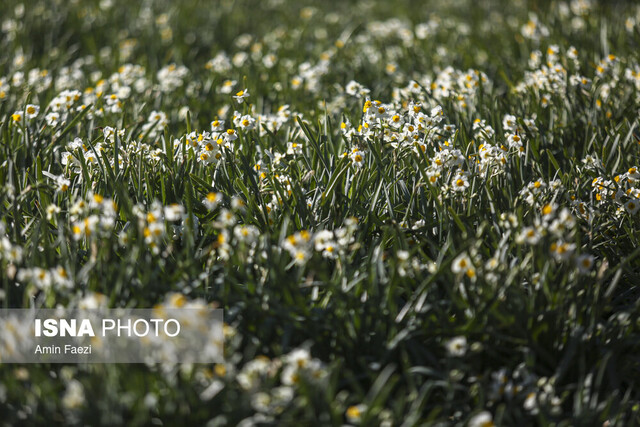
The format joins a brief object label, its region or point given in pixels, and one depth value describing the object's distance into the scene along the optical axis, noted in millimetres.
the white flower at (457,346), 4008
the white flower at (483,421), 3545
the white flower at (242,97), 6271
